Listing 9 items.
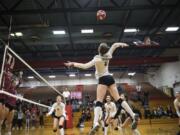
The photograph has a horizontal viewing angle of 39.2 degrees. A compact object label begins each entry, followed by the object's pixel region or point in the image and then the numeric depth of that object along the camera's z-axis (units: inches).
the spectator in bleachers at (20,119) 821.2
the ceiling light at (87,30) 702.6
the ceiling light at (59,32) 705.6
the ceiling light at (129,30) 717.8
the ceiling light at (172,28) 724.0
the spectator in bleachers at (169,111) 903.1
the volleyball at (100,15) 425.4
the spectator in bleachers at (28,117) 823.1
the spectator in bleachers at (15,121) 851.6
